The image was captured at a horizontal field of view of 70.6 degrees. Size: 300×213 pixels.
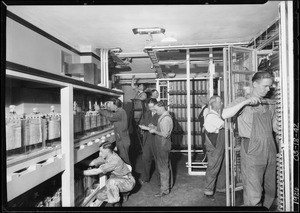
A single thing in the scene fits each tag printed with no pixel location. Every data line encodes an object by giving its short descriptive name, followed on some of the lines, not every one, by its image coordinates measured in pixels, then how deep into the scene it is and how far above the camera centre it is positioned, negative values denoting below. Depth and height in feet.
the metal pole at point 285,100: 5.84 +0.17
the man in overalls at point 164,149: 10.49 -2.09
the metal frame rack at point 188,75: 12.39 +2.07
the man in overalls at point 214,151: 10.46 -2.22
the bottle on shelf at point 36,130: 5.98 -0.66
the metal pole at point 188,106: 13.35 +0.05
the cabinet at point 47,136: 5.23 -0.97
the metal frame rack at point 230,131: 8.00 -0.95
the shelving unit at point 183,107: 18.08 -0.02
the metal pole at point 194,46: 12.23 +3.56
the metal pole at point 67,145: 7.00 -1.24
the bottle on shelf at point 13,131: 5.23 -0.59
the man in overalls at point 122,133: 12.20 -1.51
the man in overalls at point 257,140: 6.95 -1.15
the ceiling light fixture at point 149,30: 10.77 +3.95
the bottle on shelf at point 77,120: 8.84 -0.54
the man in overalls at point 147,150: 12.33 -2.55
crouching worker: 8.68 -2.87
